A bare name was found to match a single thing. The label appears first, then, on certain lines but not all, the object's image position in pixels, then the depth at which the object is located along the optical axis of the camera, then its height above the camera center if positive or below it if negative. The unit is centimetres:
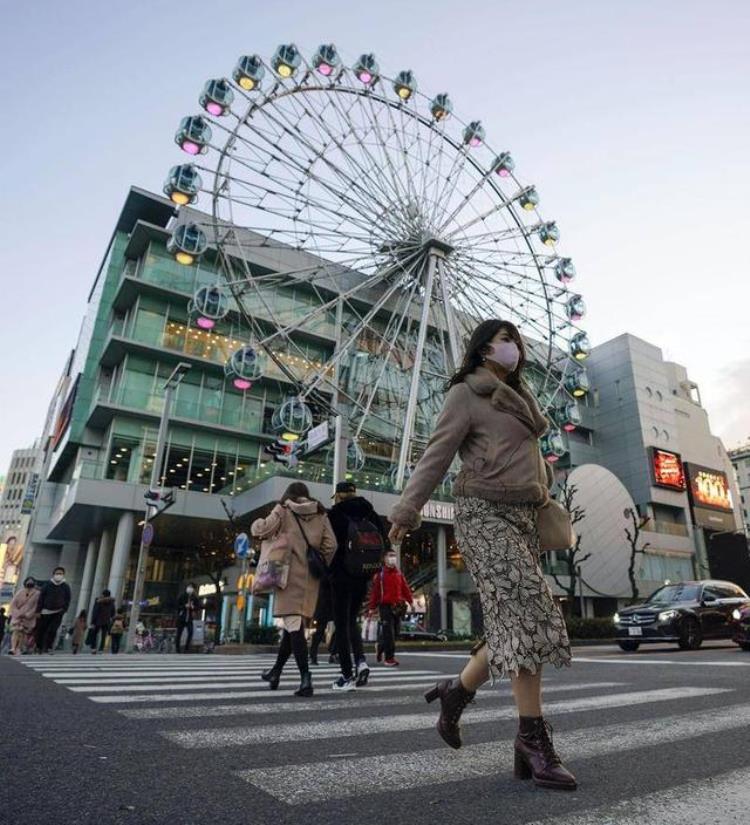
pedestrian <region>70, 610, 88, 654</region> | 1779 -61
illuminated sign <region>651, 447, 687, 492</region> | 4881 +1200
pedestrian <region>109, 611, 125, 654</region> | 1786 -58
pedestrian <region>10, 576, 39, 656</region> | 1226 -12
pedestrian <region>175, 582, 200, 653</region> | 1834 -6
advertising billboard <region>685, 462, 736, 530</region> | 5106 +1058
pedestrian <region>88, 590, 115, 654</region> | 1645 -7
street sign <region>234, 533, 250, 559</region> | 1763 +196
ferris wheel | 1969 +1317
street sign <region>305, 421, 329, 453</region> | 1619 +471
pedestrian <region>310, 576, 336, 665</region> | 677 +5
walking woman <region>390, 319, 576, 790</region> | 226 +40
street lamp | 1759 +215
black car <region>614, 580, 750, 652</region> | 1252 +11
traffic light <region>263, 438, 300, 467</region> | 1889 +495
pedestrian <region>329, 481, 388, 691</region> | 559 +43
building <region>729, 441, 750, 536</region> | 9300 +2278
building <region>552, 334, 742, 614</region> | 4809 +1385
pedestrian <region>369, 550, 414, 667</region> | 868 +24
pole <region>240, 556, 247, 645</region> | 1834 +54
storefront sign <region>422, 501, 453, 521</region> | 2742 +469
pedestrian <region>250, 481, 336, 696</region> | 516 +52
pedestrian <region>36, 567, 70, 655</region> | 1249 +9
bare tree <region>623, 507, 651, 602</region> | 3788 +654
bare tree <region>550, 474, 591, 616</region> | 2727 +497
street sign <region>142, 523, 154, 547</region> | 1678 +210
